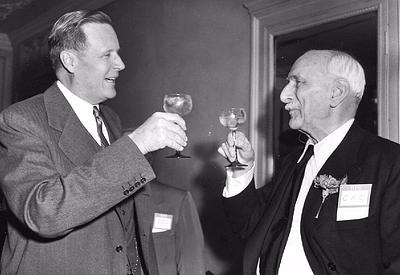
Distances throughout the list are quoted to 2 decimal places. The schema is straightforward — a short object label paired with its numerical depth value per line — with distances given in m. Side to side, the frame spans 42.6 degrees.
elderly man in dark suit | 2.18
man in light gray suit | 1.80
